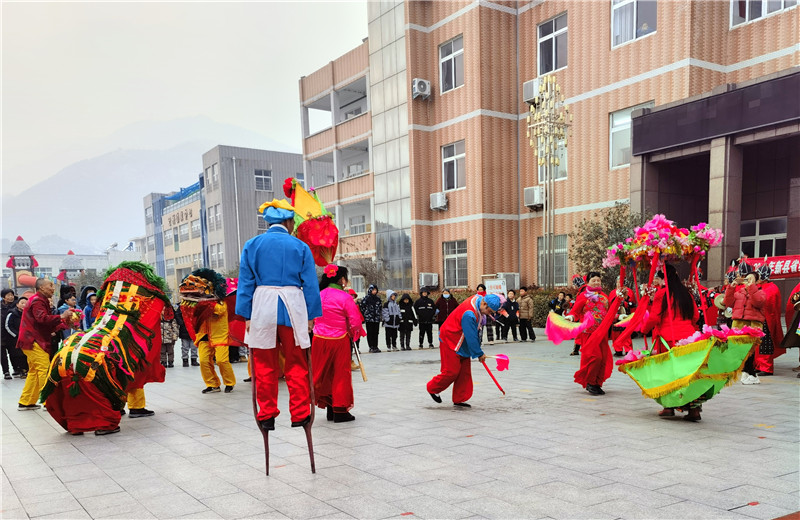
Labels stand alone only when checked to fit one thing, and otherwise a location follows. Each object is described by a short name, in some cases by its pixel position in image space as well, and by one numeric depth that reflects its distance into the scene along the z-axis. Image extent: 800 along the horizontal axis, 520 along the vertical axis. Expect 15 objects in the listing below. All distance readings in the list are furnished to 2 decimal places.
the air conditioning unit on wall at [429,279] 23.25
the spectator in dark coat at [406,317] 14.27
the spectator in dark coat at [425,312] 14.30
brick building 14.96
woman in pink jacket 5.86
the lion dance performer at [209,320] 8.06
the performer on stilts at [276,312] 4.13
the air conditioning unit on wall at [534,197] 20.55
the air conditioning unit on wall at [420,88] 22.97
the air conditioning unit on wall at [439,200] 22.88
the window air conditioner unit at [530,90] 20.70
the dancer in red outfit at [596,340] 6.93
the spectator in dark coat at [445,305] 14.69
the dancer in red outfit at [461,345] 6.34
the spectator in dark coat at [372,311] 13.32
